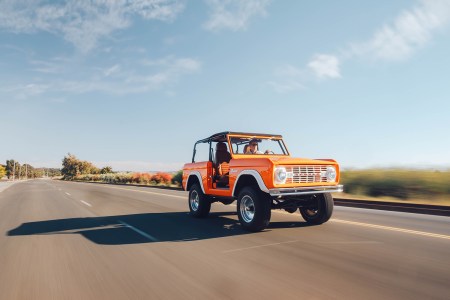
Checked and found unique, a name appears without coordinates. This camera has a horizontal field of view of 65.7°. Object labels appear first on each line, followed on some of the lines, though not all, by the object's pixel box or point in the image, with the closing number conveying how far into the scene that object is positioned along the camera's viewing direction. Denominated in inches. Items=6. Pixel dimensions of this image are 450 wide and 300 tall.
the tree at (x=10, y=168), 5752.0
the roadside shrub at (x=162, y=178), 1502.2
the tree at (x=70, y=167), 4128.9
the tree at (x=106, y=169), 4896.7
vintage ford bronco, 257.8
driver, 338.5
